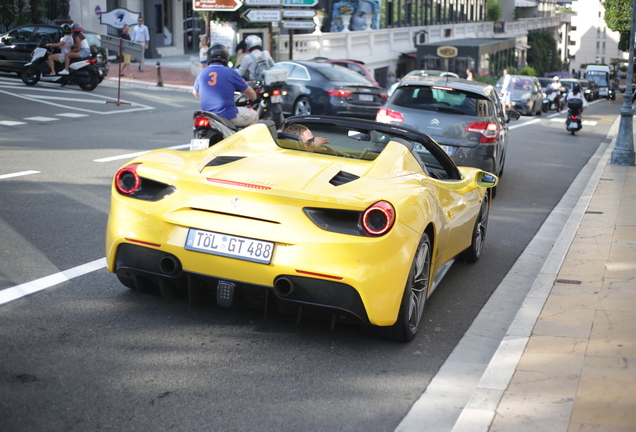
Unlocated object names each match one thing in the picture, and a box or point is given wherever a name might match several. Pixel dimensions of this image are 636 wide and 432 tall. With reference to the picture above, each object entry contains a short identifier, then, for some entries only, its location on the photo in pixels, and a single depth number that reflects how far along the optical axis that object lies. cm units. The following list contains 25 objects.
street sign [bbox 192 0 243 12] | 3319
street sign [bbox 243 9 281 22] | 3155
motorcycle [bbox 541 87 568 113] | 4128
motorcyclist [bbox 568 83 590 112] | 2691
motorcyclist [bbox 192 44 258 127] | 1053
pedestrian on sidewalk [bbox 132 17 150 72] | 3531
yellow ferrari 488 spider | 486
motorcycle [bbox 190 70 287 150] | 1003
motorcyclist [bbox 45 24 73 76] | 2433
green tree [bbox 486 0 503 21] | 8569
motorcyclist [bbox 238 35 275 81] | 1600
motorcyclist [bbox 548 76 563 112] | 4135
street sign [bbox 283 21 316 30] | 3366
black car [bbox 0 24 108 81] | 2656
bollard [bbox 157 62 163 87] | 2917
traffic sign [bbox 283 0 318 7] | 3379
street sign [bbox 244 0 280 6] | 3291
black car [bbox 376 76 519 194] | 1193
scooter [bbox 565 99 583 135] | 2516
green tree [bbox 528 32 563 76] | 9806
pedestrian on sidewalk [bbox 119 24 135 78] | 3184
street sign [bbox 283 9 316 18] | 3297
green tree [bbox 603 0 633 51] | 6009
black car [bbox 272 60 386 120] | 1998
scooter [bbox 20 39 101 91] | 2419
